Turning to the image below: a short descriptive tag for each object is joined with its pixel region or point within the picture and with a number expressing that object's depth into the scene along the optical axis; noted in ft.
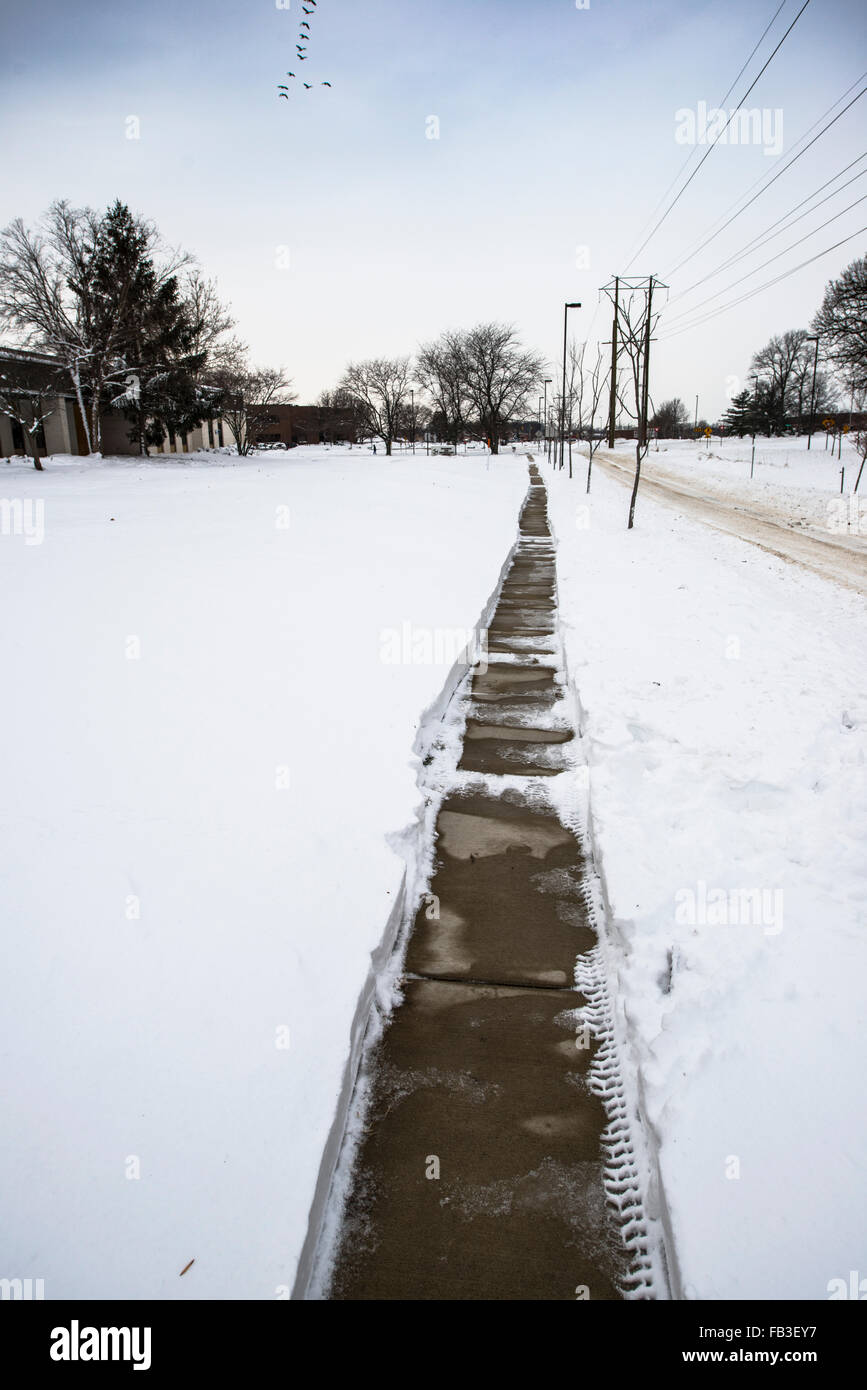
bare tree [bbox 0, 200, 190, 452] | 101.65
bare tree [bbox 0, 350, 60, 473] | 93.77
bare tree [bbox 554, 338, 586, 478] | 98.02
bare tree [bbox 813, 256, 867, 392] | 82.43
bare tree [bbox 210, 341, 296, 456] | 144.66
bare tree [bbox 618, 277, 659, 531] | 45.75
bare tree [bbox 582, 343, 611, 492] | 64.34
